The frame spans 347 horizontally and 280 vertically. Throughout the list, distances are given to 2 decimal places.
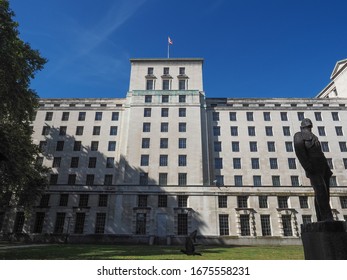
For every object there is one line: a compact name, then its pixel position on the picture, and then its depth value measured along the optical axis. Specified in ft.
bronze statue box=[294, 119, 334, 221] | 24.32
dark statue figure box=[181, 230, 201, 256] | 50.75
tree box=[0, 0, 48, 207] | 66.80
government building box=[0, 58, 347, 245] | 126.82
